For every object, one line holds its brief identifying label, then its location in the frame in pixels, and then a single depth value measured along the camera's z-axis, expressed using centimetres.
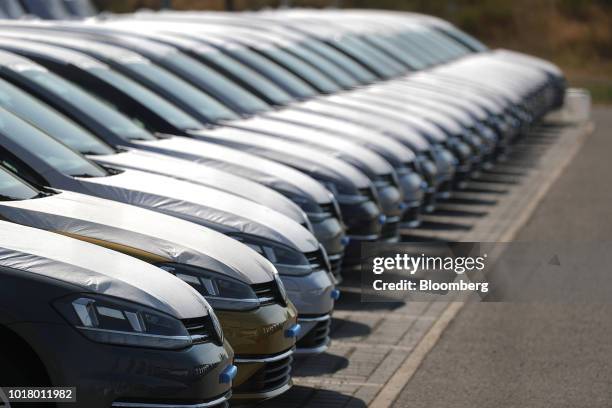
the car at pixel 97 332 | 1154
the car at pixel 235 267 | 1433
